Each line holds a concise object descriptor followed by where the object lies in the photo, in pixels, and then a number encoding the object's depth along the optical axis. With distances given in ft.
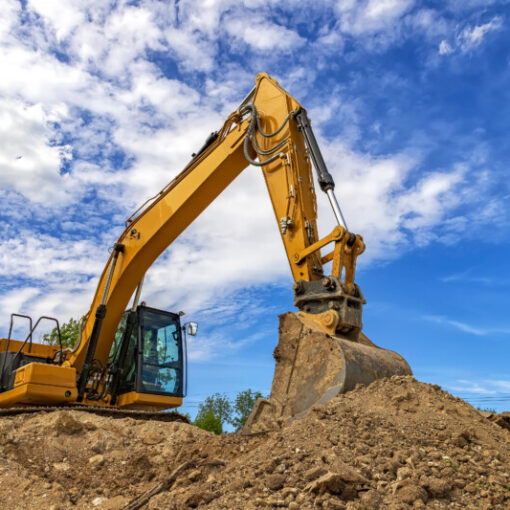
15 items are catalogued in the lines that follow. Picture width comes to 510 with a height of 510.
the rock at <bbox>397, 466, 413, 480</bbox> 11.34
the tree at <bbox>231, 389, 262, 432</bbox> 65.12
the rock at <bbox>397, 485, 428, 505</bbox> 10.50
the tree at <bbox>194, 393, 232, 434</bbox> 58.90
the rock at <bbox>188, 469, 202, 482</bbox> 13.30
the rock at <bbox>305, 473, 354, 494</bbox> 10.55
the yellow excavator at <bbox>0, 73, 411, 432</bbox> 16.96
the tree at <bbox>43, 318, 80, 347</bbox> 51.39
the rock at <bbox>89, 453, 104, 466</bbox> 17.49
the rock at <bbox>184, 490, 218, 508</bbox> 11.48
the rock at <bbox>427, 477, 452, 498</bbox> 10.95
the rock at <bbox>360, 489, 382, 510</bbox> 10.30
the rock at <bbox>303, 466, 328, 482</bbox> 11.16
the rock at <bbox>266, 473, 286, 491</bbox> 11.15
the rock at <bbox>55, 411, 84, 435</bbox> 19.62
